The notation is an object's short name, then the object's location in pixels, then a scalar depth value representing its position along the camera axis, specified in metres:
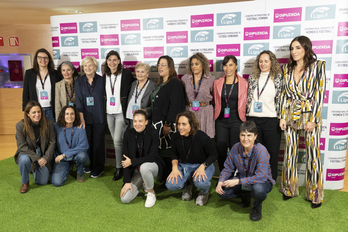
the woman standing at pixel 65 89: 3.79
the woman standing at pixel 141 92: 3.52
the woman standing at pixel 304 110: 2.83
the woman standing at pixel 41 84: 3.85
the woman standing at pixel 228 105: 3.15
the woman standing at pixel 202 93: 3.29
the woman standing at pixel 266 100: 3.04
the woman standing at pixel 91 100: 3.72
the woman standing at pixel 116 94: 3.68
